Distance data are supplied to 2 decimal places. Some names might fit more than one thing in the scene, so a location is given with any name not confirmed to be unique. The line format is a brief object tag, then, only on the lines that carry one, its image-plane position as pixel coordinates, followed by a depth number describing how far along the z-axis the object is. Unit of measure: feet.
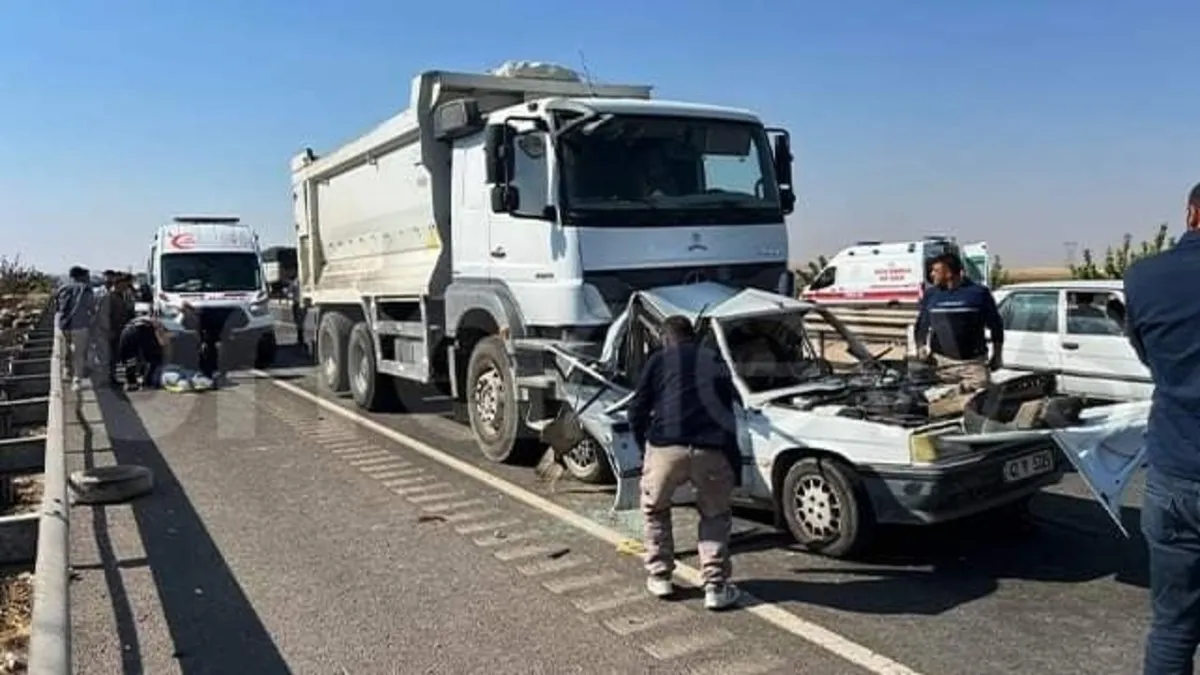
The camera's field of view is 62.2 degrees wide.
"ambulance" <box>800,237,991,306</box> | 84.38
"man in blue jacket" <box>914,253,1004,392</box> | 25.57
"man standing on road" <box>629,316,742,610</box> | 17.21
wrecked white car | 17.78
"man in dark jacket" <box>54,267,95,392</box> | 47.96
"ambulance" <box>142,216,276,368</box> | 55.93
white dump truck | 25.85
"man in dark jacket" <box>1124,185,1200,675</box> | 10.66
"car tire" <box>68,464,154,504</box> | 25.57
